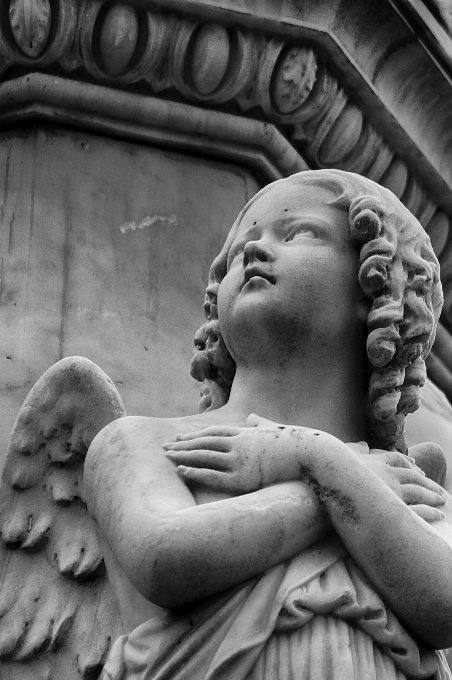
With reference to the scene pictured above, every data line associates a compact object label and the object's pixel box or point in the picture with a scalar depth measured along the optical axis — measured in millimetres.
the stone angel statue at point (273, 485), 6349
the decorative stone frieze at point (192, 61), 8234
